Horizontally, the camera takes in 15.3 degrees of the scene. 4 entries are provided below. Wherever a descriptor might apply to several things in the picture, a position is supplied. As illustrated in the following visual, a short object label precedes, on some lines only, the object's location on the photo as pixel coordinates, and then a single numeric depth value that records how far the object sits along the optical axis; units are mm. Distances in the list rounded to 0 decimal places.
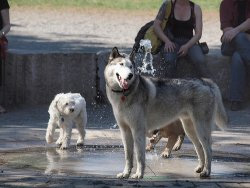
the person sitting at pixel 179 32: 12297
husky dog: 8531
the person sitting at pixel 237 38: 12820
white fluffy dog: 10344
